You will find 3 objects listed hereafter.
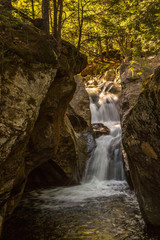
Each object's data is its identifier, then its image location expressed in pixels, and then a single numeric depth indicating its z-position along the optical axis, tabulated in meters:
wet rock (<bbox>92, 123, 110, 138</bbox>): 12.91
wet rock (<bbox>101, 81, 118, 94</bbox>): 18.76
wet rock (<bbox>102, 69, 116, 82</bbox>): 22.76
